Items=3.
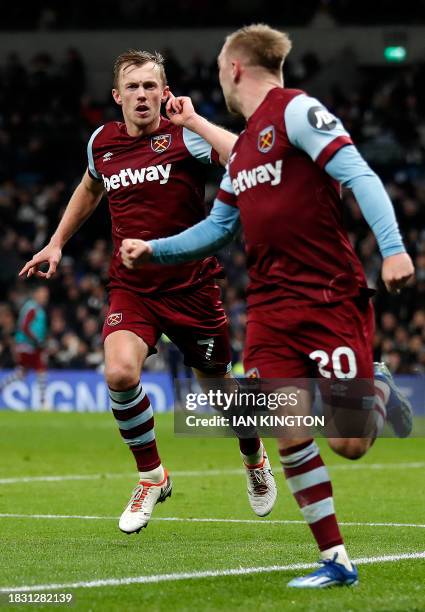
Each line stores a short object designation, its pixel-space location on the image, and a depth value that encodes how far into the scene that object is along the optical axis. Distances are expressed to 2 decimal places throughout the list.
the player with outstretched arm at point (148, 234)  15.15
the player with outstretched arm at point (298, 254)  11.09
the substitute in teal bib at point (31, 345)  45.78
